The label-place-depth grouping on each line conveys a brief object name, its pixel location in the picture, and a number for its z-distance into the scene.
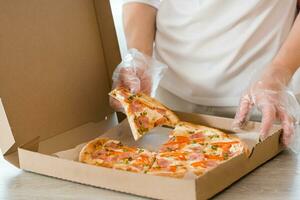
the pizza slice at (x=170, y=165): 1.04
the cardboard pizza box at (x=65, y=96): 1.05
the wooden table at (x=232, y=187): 1.03
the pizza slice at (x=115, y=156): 1.10
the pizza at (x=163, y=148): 1.08
